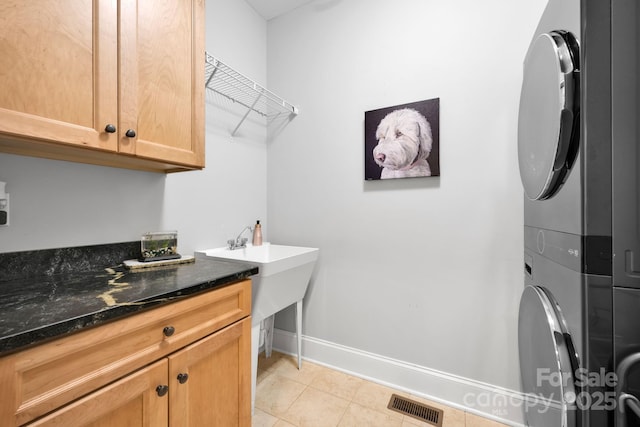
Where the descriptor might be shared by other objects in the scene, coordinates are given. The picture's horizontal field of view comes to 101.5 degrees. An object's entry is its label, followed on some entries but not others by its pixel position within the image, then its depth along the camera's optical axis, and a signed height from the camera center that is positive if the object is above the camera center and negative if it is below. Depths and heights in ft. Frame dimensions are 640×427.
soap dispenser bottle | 6.71 -0.63
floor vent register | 4.87 -3.87
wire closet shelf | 5.55 +2.90
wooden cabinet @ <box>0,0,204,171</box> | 2.55 +1.53
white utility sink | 4.73 -1.35
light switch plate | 3.13 -0.04
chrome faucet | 6.00 -0.74
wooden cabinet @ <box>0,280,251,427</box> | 1.96 -1.51
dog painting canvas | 5.37 +1.52
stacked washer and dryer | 2.12 +0.01
